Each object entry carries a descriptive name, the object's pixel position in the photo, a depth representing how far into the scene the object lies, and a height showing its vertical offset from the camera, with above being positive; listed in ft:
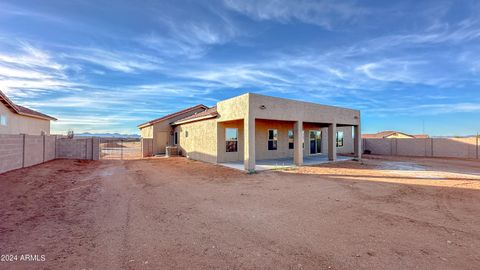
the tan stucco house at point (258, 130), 40.22 +2.63
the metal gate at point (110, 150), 76.03 -4.62
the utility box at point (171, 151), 69.42 -3.34
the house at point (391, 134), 128.53 +4.15
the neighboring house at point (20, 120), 54.29 +6.10
